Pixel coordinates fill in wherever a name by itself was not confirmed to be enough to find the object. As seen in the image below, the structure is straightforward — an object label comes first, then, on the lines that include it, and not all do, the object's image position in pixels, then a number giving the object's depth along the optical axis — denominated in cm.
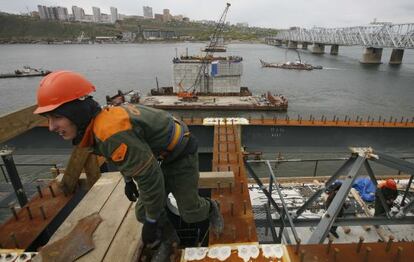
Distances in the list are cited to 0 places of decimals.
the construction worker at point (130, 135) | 198
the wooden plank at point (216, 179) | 348
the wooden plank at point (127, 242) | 254
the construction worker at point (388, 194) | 593
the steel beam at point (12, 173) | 413
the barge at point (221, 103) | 3653
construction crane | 3876
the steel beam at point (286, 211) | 343
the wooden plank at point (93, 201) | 298
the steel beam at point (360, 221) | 401
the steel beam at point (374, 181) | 398
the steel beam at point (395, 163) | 359
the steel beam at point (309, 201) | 430
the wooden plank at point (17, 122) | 273
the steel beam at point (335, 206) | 295
